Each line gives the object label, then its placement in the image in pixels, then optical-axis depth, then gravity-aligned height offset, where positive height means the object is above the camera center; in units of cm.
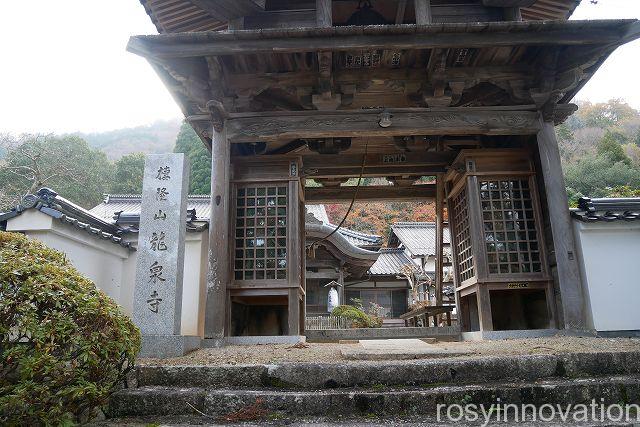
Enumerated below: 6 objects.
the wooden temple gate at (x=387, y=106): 631 +347
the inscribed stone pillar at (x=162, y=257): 515 +83
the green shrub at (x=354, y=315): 1541 +25
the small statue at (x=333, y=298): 1836 +104
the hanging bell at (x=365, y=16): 787 +531
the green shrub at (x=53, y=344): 284 -9
